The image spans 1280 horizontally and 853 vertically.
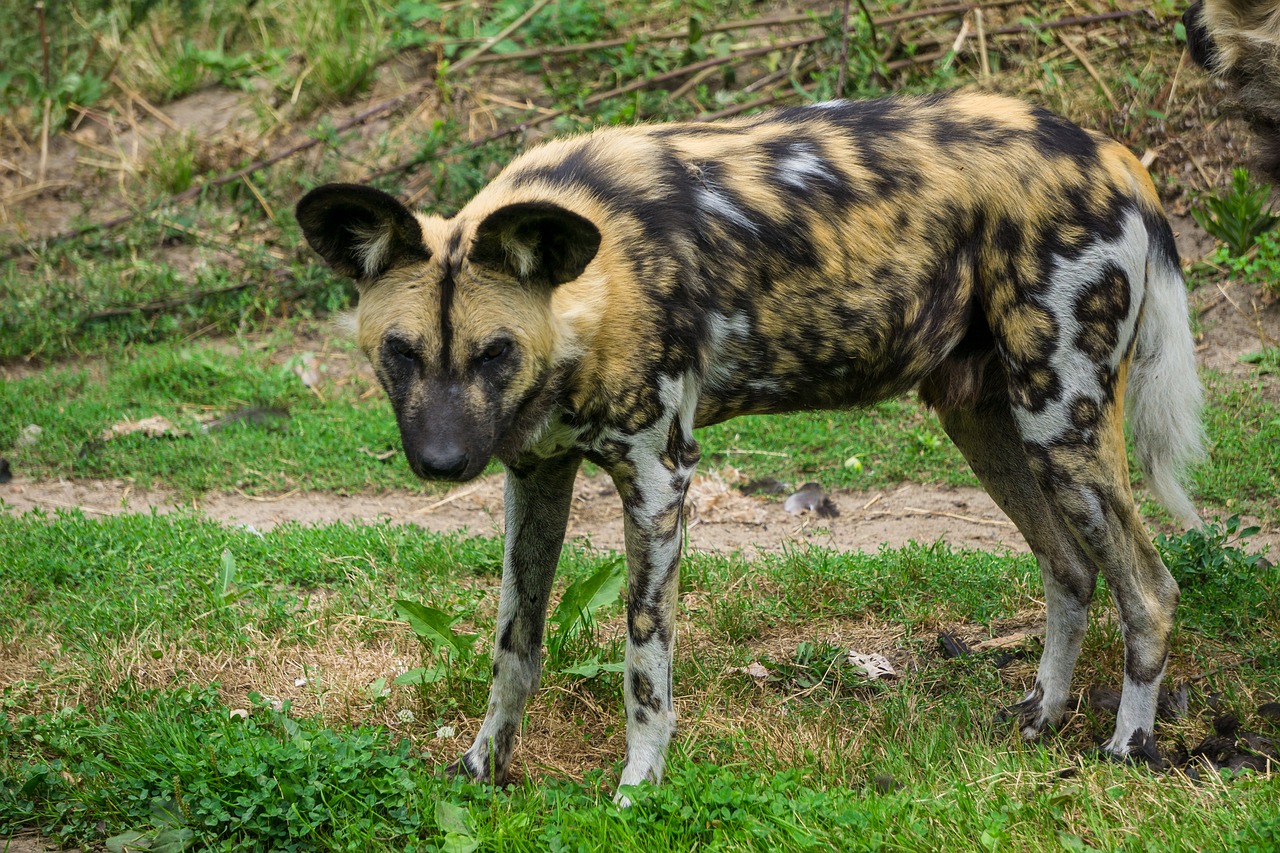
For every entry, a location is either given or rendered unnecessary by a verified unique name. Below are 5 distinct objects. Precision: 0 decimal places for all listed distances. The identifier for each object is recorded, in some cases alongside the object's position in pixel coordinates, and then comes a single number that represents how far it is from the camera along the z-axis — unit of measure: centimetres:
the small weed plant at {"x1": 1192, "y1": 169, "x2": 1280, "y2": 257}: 1208
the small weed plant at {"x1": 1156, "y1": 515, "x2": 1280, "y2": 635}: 784
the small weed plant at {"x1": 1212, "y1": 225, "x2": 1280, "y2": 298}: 1187
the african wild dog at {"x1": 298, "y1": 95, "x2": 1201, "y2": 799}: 607
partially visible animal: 677
